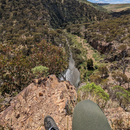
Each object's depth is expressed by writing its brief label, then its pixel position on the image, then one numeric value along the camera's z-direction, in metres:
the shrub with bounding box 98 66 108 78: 26.81
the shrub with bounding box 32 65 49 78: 20.20
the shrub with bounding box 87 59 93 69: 33.45
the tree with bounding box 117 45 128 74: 30.86
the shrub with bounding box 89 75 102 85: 21.76
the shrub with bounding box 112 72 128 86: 19.77
